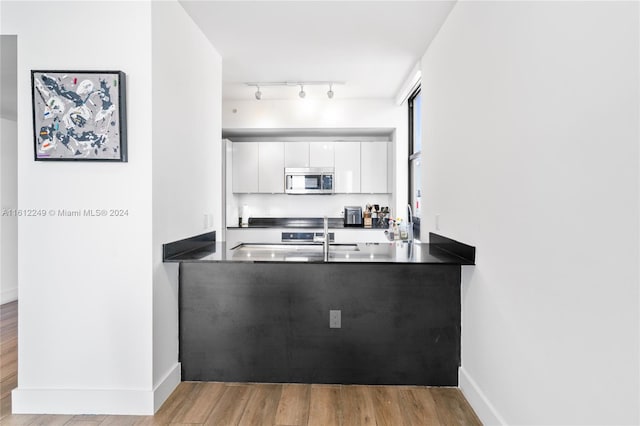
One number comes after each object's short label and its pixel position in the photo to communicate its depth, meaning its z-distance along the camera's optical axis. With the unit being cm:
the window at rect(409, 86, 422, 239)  471
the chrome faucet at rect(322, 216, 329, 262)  282
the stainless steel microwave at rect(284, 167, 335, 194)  532
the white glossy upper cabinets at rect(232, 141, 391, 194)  536
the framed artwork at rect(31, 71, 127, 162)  222
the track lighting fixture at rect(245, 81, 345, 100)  428
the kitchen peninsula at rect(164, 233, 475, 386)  258
